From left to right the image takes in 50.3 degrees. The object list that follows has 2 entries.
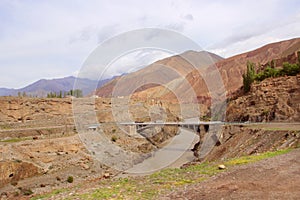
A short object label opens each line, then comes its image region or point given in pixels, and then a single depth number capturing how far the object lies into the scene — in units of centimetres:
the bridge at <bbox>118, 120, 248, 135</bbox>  5388
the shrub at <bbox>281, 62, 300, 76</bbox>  4825
